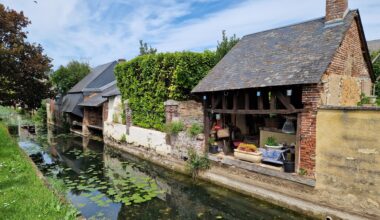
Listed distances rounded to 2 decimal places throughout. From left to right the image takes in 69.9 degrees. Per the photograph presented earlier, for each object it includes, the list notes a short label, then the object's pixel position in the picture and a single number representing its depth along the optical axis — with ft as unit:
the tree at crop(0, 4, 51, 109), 65.73
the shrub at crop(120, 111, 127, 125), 57.32
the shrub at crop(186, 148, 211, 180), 34.30
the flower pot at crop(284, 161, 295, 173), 25.64
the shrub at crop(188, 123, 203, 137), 36.78
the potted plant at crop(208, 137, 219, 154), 35.12
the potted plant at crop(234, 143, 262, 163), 29.30
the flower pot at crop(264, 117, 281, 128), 35.35
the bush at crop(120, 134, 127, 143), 55.36
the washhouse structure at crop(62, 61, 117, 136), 76.13
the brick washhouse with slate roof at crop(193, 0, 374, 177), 24.53
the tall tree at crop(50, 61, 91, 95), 109.60
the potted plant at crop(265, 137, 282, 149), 29.13
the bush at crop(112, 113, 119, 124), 61.89
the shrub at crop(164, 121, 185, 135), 39.70
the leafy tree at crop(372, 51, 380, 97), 52.25
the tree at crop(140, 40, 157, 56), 117.80
